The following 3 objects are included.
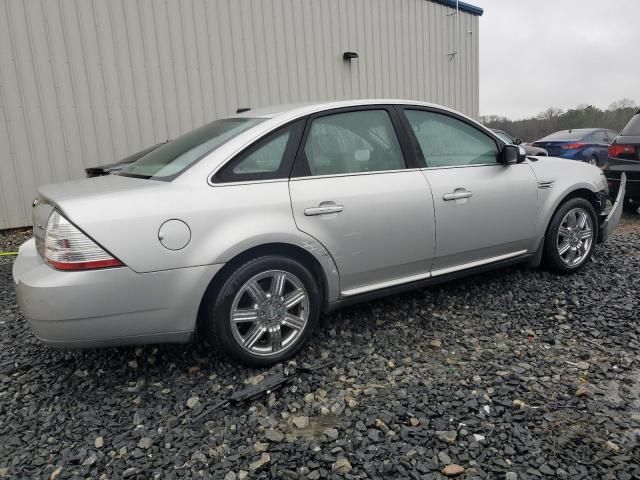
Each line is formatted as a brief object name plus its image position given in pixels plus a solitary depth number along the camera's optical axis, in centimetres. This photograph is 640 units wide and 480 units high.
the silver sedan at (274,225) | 242
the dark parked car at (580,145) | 1362
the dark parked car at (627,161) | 648
